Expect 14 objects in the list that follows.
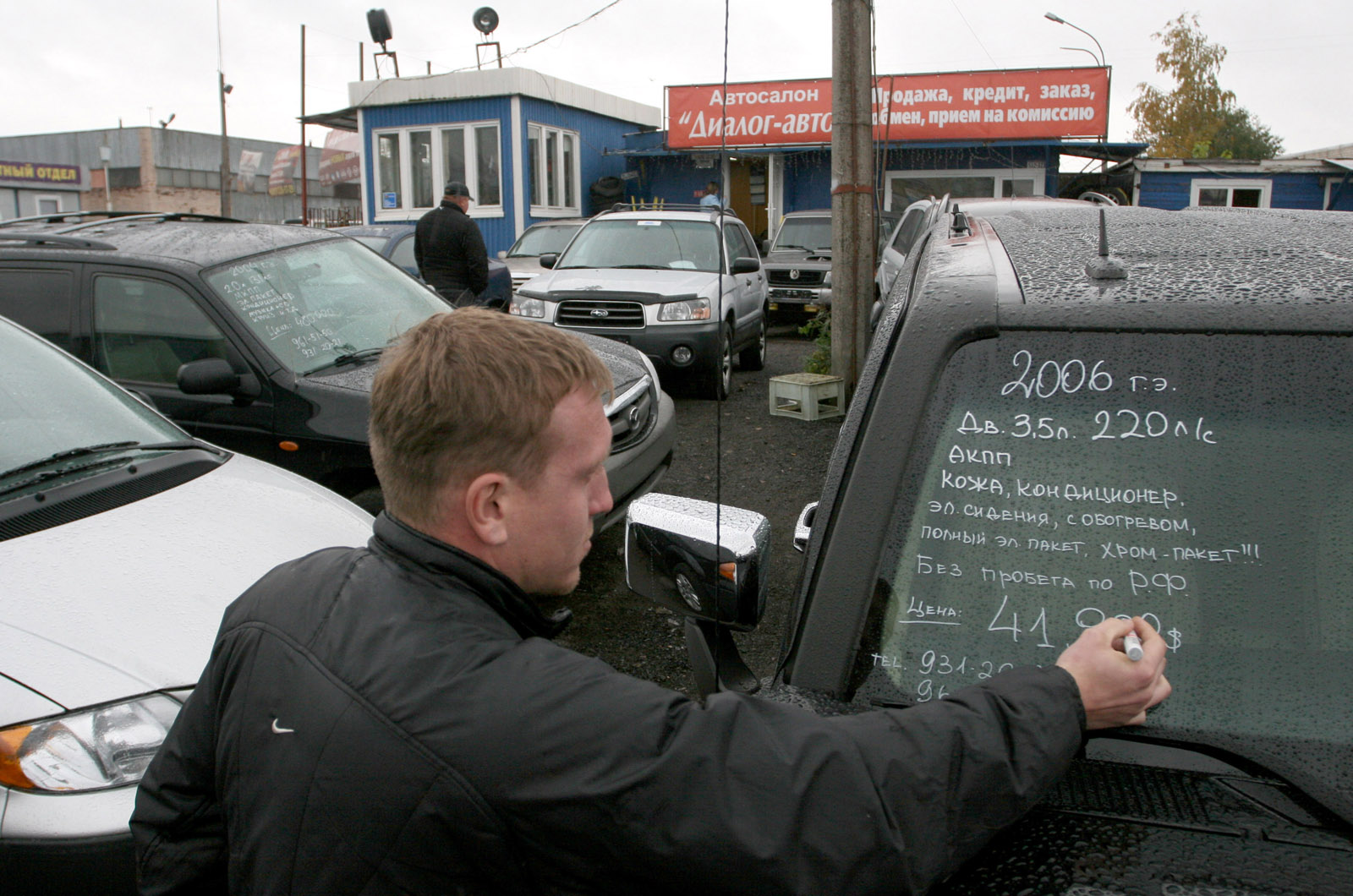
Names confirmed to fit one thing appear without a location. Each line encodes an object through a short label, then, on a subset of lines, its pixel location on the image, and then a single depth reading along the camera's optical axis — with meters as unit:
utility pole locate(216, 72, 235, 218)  26.05
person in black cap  8.91
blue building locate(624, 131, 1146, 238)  19.64
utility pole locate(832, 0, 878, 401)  7.95
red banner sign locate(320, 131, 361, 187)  41.88
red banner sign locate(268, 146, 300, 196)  51.10
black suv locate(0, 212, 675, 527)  4.41
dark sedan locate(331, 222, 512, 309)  11.18
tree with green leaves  29.89
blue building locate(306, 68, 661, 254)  19.12
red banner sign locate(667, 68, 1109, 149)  18.28
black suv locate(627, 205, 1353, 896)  1.42
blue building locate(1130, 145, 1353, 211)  21.95
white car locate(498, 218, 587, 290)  13.63
